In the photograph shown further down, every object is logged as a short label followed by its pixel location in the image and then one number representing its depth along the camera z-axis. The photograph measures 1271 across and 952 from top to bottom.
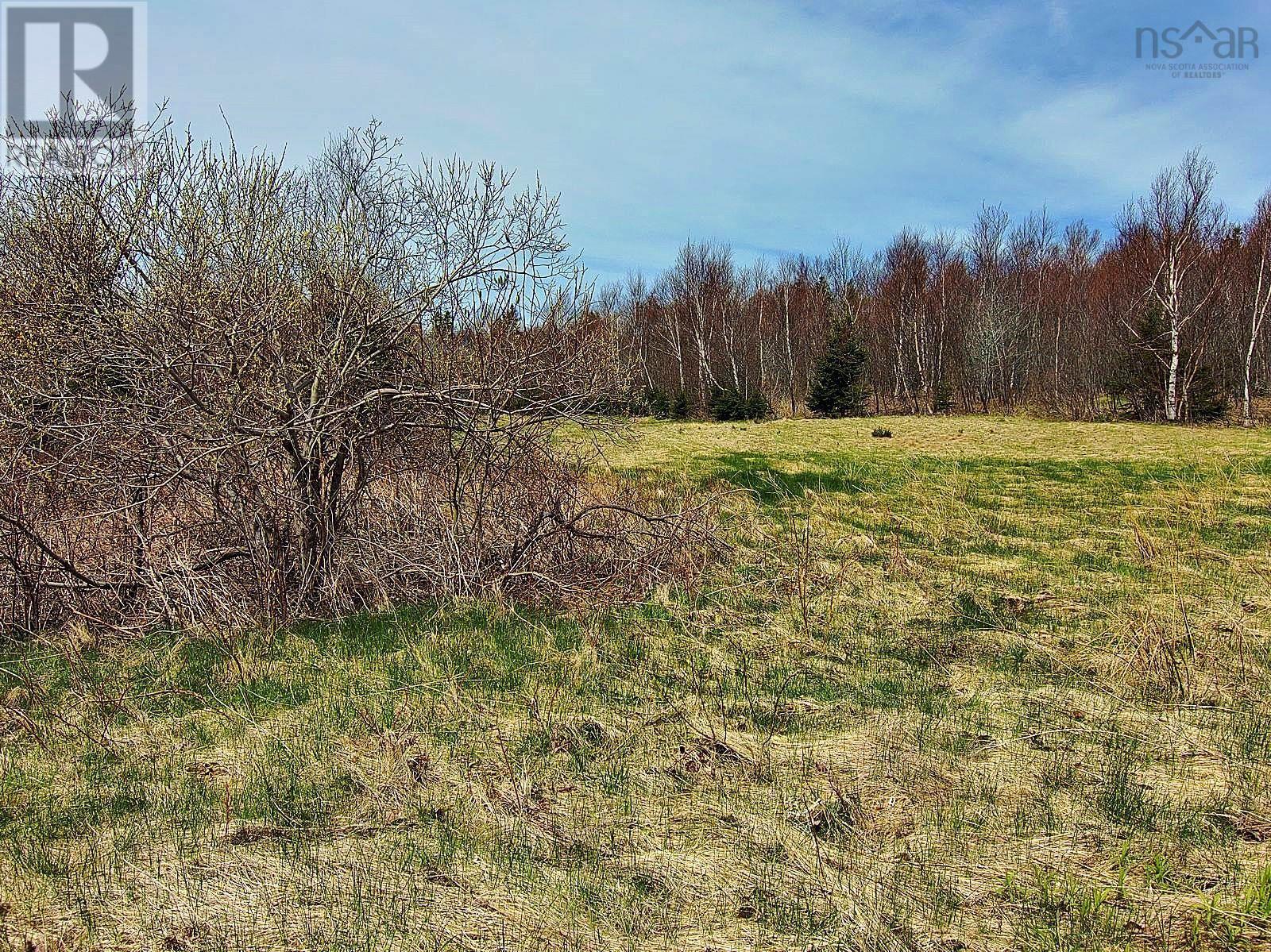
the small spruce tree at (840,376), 30.33
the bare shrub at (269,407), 5.10
